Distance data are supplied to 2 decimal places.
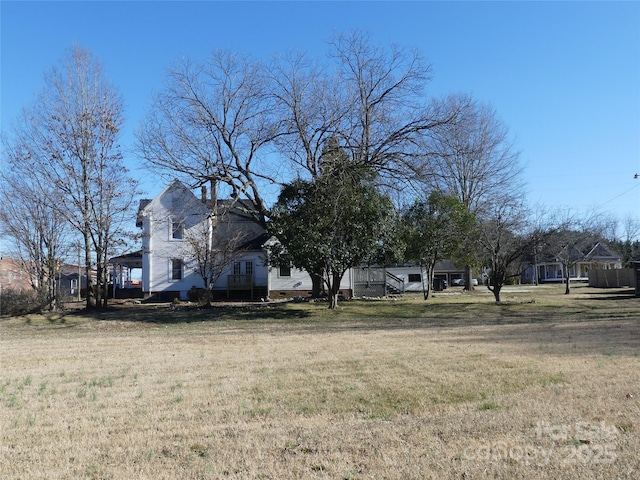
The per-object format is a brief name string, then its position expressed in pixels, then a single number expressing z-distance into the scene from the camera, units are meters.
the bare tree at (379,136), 24.39
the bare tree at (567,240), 42.56
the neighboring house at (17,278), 27.55
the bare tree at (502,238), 29.55
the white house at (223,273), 35.00
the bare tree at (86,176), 25.25
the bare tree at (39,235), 25.84
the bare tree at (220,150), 24.48
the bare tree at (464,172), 24.42
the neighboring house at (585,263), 67.94
